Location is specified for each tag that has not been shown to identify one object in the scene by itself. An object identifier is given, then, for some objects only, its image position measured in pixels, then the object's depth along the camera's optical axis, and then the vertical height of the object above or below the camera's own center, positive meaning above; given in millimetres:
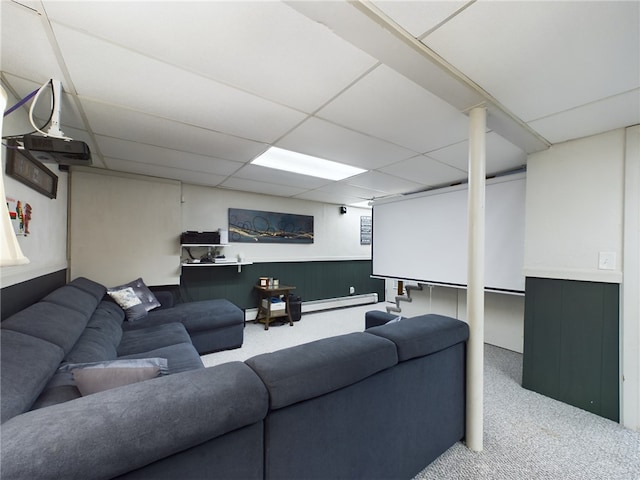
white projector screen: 3164 +79
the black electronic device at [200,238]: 3965 +11
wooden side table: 4434 -1082
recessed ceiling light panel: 2982 +937
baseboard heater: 4748 -1358
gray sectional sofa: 733 -611
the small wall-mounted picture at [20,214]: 1834 +162
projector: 1462 +497
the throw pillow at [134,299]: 3205 -763
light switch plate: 2149 -145
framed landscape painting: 4695 +238
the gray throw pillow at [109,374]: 1265 -662
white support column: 1770 -312
